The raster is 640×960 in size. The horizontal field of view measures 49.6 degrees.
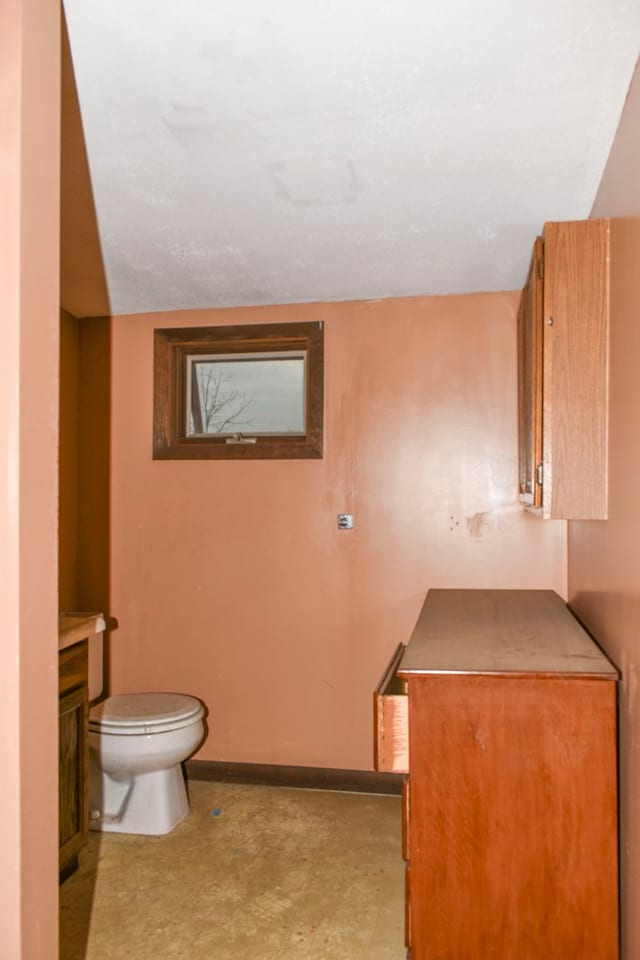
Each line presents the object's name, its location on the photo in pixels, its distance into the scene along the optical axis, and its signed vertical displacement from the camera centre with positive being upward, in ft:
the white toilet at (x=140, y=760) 8.32 -3.42
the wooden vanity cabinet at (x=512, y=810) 4.93 -2.42
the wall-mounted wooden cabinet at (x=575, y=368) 5.88 +0.94
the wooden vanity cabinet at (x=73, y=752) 7.39 -2.97
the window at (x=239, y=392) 10.11 +1.34
